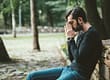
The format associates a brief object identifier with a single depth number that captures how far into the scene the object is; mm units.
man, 3003
